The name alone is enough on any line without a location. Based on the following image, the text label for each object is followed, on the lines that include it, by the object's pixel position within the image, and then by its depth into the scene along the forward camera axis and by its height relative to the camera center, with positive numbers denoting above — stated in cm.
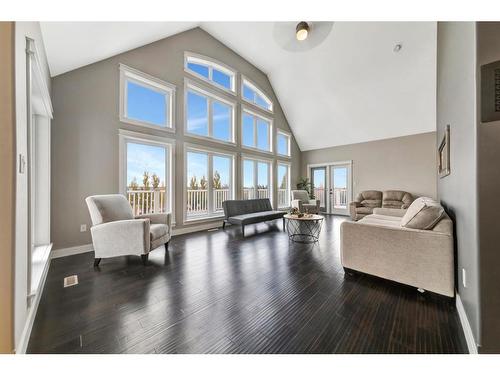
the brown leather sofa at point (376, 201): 563 -43
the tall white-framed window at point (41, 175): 238 +18
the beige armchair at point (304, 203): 623 -54
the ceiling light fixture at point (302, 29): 327 +270
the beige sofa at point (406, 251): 167 -63
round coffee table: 360 -100
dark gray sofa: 411 -62
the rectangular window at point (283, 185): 727 +8
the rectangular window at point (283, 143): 725 +170
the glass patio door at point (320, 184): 770 +11
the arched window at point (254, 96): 597 +304
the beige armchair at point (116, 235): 246 -62
